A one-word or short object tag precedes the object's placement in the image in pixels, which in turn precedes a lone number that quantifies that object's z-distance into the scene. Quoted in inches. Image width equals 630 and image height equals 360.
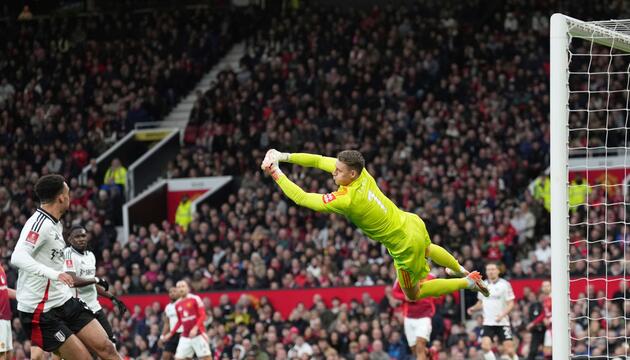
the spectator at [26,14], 1406.5
